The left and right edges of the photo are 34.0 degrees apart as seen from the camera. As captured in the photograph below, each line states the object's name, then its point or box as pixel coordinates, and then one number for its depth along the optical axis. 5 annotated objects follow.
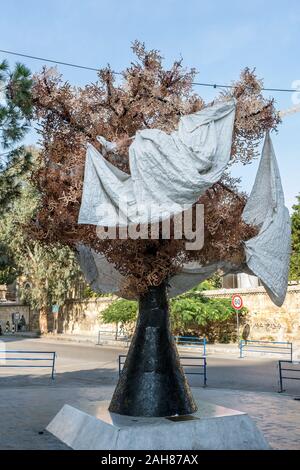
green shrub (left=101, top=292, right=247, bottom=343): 24.75
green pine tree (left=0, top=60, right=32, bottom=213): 8.52
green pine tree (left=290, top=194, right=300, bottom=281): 26.30
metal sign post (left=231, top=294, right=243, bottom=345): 22.28
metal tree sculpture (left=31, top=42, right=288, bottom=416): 6.74
